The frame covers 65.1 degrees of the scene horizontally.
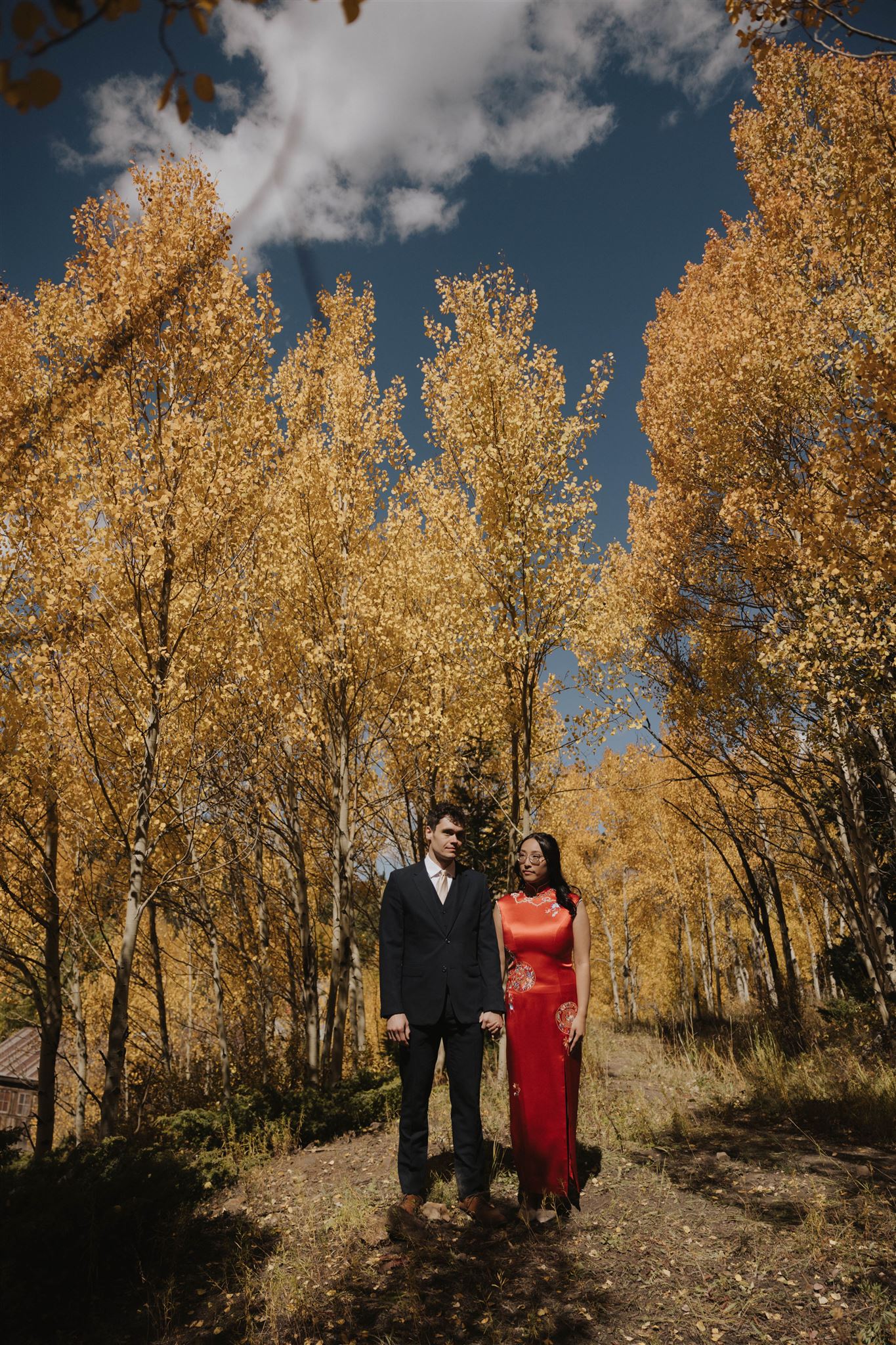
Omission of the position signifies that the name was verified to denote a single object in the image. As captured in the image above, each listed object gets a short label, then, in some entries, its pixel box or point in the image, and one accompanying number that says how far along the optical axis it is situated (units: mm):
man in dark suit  3090
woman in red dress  3193
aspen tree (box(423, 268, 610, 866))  6785
